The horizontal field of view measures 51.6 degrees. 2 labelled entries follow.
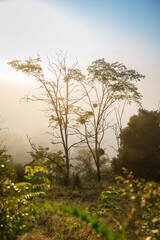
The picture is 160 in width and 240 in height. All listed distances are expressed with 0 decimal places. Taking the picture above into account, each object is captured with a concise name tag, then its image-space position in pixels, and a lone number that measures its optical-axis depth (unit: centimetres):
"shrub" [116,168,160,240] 195
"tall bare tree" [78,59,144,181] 1563
